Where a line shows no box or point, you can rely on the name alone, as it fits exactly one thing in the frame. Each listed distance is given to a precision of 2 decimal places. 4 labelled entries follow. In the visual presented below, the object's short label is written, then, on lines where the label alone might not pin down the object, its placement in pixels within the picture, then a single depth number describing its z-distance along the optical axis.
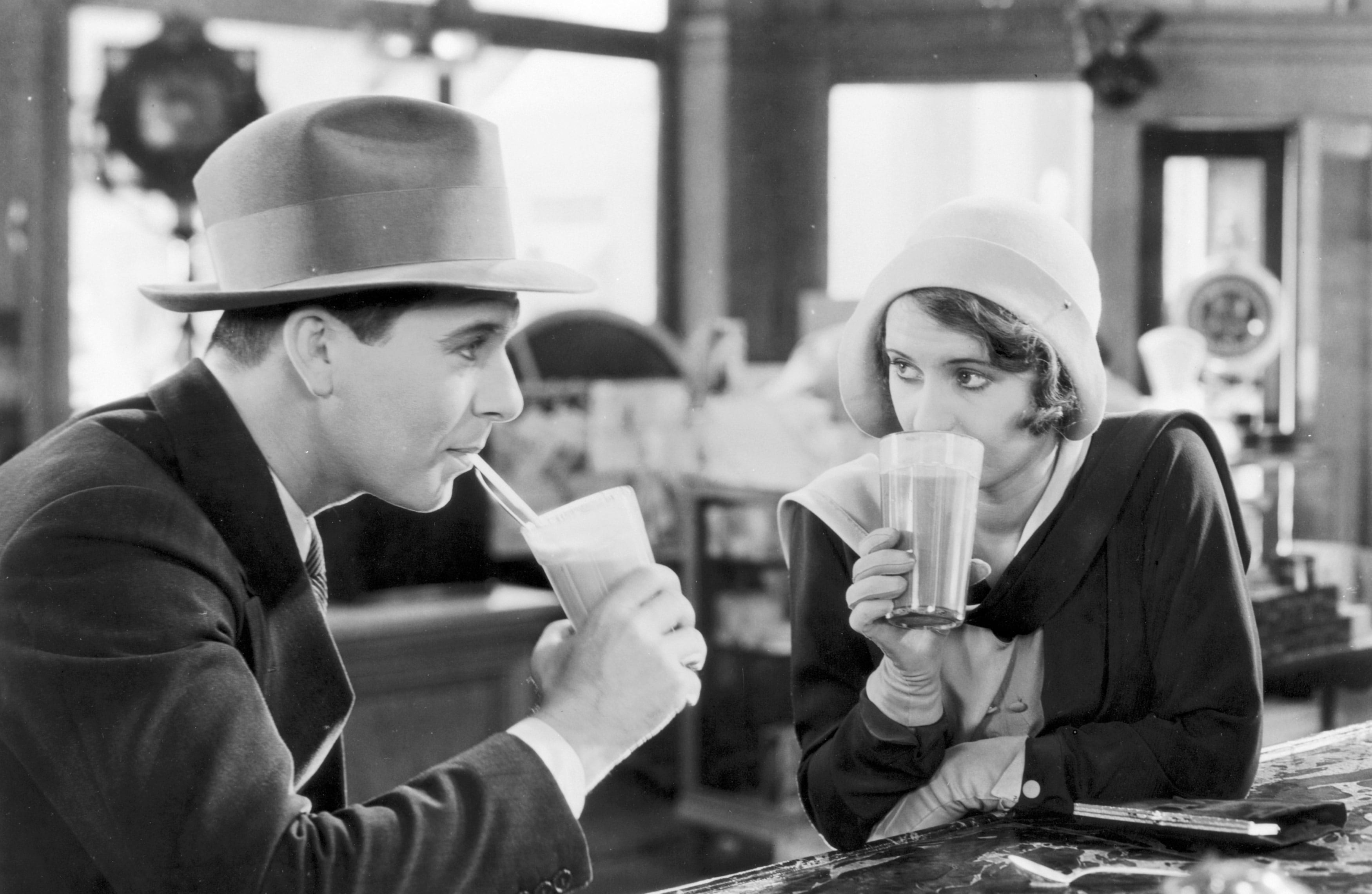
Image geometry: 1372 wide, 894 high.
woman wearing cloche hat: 2.33
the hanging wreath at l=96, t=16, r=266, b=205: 3.59
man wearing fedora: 2.04
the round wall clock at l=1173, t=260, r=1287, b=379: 3.80
